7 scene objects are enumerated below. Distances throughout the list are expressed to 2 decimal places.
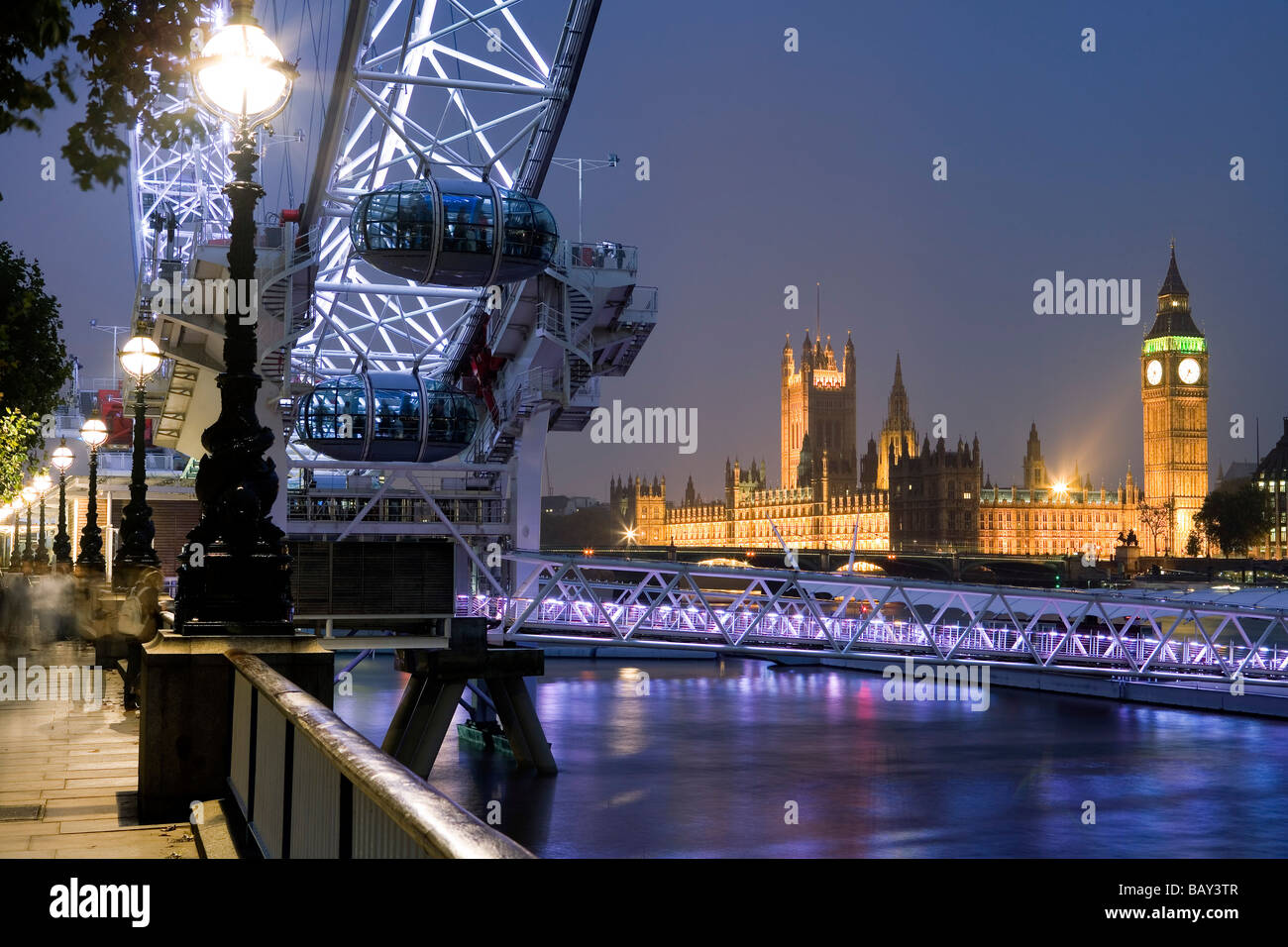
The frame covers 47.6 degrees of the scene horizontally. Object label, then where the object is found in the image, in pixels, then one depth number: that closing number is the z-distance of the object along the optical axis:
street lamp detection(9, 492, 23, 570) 41.73
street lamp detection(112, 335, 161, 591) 17.20
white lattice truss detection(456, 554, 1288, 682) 41.94
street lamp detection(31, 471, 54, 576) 40.09
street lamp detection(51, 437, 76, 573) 32.28
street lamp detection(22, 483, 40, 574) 41.24
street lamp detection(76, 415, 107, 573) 22.67
